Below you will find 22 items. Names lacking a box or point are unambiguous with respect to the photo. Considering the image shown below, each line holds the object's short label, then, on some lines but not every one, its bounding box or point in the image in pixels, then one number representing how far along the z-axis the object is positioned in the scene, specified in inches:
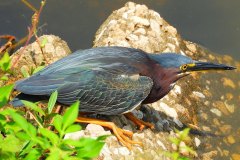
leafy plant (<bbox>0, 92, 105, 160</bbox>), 189.0
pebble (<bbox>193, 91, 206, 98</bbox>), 410.0
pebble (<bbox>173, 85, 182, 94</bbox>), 388.5
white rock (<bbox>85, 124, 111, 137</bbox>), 297.6
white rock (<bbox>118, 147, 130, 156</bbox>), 299.7
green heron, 287.4
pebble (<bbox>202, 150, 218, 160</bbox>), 363.3
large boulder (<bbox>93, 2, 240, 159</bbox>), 375.6
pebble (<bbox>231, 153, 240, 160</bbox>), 381.7
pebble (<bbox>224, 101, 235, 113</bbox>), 420.8
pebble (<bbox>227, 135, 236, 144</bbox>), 393.9
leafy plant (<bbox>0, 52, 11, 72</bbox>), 293.1
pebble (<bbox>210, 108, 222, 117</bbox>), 410.0
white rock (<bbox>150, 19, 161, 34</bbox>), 418.0
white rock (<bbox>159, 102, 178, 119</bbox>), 366.9
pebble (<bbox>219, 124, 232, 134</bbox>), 401.1
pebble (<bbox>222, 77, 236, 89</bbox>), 440.0
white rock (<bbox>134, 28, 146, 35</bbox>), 407.1
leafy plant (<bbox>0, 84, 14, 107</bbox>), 203.0
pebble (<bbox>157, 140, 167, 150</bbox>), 330.8
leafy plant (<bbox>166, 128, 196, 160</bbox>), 177.5
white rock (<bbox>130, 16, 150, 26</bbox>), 414.6
